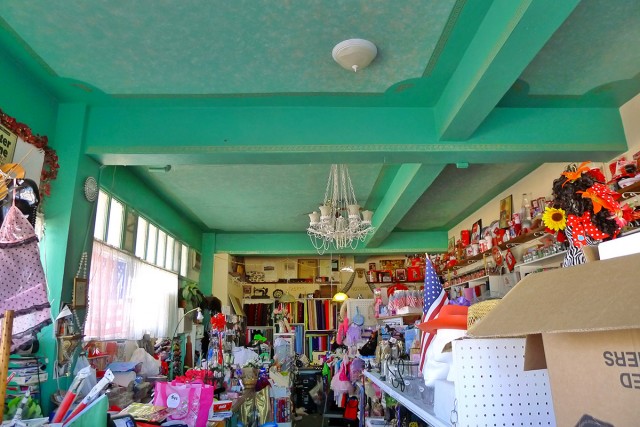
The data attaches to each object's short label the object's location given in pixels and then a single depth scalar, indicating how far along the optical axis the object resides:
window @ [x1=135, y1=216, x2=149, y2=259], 5.75
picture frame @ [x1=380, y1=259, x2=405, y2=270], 10.54
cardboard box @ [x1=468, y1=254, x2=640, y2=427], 0.62
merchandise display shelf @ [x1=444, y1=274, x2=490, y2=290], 6.46
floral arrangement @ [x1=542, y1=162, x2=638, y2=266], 1.83
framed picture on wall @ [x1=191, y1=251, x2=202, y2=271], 8.19
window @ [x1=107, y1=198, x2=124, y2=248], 4.96
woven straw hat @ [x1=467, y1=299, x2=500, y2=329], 1.62
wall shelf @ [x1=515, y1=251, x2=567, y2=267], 4.69
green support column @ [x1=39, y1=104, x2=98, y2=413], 3.42
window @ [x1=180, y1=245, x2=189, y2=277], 7.61
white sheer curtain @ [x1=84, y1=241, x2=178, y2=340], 4.46
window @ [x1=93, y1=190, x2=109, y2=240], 4.65
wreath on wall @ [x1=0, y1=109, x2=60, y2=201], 3.12
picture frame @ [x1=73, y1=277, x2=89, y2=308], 3.66
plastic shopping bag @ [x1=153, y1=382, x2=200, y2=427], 3.23
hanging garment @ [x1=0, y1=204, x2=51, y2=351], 2.47
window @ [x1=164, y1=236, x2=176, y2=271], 6.89
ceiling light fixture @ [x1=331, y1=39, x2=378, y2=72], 3.08
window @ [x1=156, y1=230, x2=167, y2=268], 6.56
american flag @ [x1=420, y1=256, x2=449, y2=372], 2.51
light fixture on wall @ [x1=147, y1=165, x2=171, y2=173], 5.13
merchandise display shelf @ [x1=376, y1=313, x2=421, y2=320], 5.59
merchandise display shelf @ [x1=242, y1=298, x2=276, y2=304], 10.34
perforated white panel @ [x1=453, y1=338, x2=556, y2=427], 1.44
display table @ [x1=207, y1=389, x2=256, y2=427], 3.43
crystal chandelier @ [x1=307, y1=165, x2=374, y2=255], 5.41
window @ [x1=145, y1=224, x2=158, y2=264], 6.13
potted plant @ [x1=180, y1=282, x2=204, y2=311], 7.39
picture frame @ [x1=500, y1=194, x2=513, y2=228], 6.12
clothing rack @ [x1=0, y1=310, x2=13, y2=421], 1.78
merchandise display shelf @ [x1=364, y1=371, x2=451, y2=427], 1.86
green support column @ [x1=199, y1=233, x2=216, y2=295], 8.59
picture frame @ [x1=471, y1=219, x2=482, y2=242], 7.08
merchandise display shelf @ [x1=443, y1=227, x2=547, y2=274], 5.29
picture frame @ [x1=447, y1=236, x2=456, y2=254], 8.30
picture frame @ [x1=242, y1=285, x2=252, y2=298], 10.58
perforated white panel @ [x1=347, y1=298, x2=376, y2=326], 7.75
